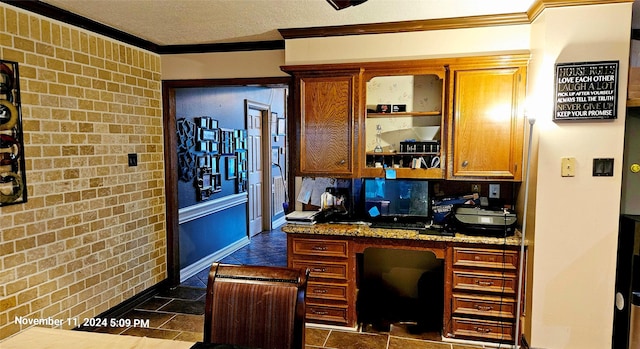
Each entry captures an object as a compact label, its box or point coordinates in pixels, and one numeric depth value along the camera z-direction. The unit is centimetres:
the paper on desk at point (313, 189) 355
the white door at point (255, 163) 596
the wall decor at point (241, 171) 548
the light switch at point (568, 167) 253
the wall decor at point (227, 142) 498
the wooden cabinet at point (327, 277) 307
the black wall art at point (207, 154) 422
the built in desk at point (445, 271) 282
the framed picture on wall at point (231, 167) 518
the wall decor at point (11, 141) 246
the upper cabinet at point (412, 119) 287
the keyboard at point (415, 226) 296
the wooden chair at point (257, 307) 162
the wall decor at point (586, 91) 244
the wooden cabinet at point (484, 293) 281
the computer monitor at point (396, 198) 329
